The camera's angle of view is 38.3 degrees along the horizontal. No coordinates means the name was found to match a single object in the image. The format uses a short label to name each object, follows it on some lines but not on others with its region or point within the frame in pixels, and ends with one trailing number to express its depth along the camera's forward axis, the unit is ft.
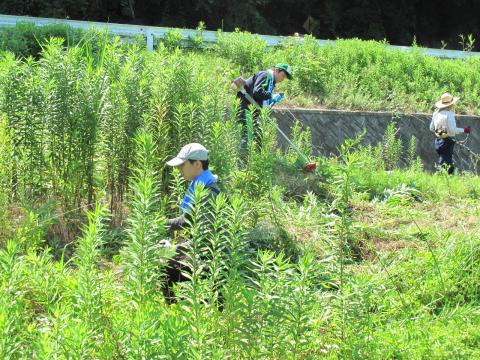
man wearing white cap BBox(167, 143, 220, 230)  17.53
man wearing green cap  31.07
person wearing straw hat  40.01
